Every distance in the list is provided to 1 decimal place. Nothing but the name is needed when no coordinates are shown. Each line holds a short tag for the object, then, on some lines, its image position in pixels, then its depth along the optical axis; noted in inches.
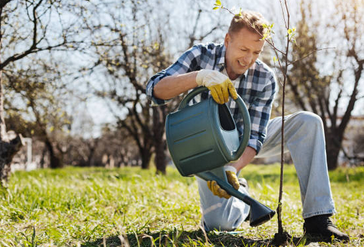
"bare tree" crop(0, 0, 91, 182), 120.0
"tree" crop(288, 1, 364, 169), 268.4
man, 73.0
